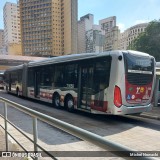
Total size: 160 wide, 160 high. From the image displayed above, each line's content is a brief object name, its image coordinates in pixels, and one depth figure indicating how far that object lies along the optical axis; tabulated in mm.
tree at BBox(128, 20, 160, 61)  24777
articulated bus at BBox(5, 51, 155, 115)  6459
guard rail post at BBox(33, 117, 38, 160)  2534
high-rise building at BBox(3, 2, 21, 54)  82927
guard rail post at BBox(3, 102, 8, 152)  3645
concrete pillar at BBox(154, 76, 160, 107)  10548
